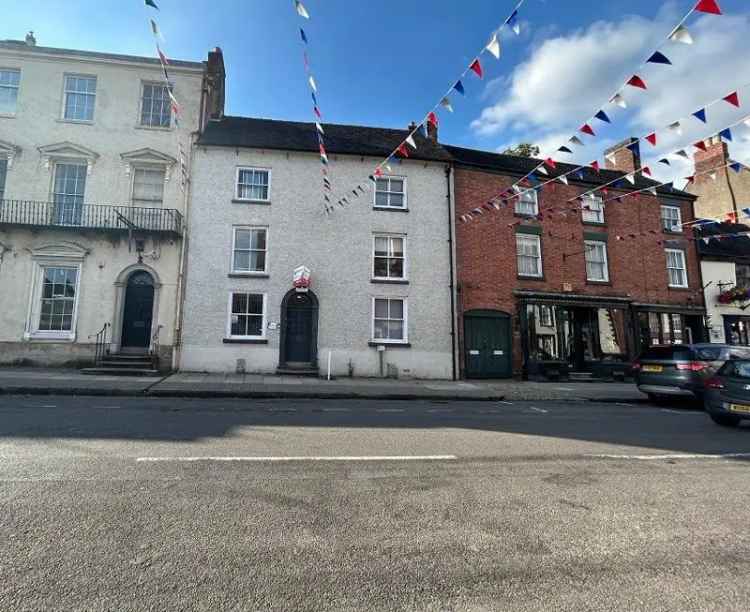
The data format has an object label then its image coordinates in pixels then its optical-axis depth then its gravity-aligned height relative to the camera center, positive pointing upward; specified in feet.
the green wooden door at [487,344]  56.03 +0.91
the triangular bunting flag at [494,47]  23.66 +17.49
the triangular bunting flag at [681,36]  20.79 +15.90
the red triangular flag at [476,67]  26.27 +18.13
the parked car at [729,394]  26.91 -2.90
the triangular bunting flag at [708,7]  18.90 +15.84
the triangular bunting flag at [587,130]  30.40 +16.28
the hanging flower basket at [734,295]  66.13 +8.87
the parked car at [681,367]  36.65 -1.49
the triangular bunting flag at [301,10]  22.27 +18.55
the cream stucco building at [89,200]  49.21 +18.74
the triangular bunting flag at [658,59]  22.20 +15.73
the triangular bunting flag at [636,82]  24.95 +16.28
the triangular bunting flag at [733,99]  25.71 +15.68
